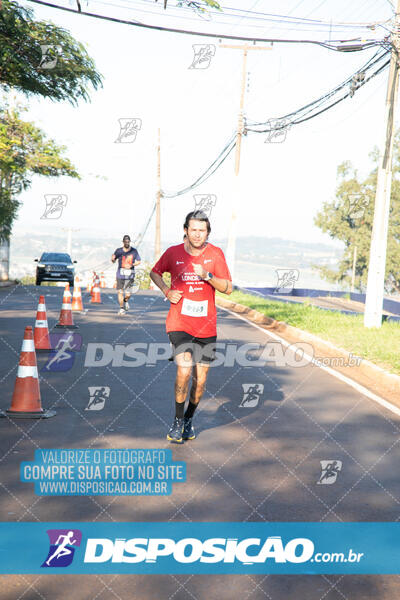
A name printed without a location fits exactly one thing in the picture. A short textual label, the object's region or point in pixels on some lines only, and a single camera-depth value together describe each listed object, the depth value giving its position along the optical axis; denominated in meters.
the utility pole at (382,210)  17.30
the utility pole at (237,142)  35.38
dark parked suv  35.97
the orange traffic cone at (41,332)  11.84
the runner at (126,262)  18.23
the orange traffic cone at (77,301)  20.02
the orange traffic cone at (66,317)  15.22
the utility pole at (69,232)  95.10
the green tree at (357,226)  81.06
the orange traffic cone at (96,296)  24.03
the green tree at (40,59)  16.83
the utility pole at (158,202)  55.03
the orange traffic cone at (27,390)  7.40
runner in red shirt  6.47
